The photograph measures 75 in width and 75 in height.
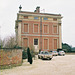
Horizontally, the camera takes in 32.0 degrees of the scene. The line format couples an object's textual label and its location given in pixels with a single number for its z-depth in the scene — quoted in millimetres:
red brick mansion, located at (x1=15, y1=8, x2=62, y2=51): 41906
